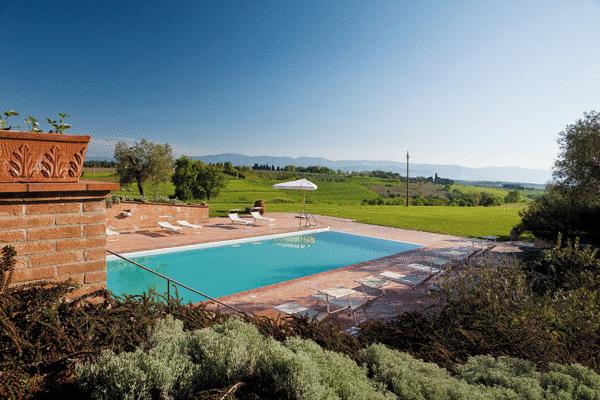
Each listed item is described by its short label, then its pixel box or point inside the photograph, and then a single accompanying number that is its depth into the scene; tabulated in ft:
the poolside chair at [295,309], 20.96
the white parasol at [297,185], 66.17
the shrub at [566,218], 36.86
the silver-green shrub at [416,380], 5.90
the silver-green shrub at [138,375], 4.38
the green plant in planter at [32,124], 8.13
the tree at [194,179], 86.79
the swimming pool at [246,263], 33.78
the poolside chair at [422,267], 33.27
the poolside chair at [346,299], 22.55
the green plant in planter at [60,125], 8.59
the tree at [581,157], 38.24
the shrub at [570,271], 17.61
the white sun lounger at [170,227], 50.44
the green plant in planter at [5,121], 7.92
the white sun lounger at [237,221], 59.06
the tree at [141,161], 78.64
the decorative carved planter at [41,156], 7.12
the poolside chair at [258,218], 63.97
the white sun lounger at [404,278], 28.12
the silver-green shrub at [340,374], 5.11
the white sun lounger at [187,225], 51.69
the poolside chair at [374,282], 26.50
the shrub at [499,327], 9.88
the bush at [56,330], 4.95
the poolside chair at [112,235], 42.31
